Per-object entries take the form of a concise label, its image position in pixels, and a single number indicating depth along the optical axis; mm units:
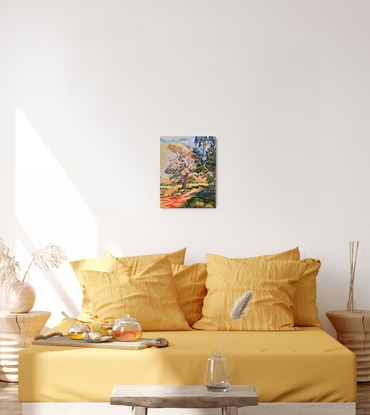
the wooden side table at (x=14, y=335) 4895
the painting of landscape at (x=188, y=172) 5438
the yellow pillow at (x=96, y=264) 4965
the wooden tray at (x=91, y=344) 3898
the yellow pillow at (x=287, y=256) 5051
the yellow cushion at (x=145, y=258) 4961
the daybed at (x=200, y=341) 3756
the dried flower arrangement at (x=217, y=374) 3096
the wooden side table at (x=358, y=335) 4969
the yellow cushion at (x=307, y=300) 4895
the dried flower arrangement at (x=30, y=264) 5066
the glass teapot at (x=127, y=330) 4035
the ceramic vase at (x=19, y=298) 4996
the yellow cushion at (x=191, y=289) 4918
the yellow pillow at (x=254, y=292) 4609
